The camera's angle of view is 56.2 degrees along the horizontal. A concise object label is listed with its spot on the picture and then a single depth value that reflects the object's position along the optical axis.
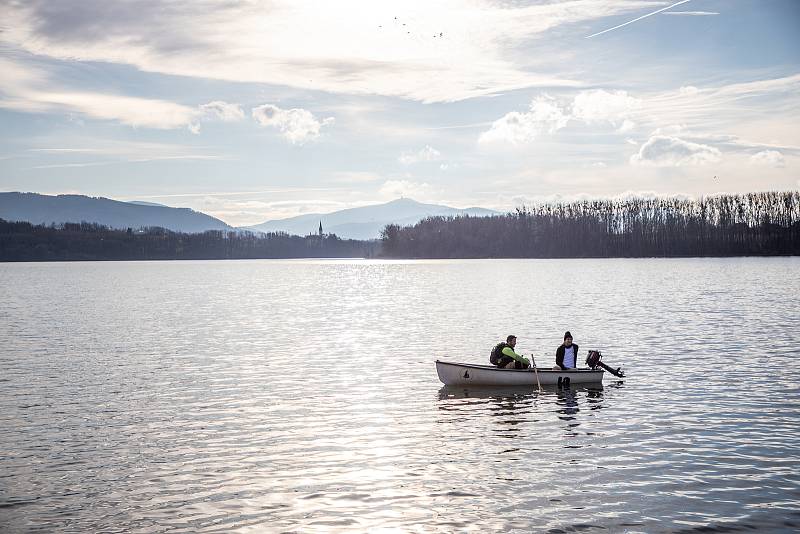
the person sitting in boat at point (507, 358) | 32.31
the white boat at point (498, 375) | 32.09
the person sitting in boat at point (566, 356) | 33.53
